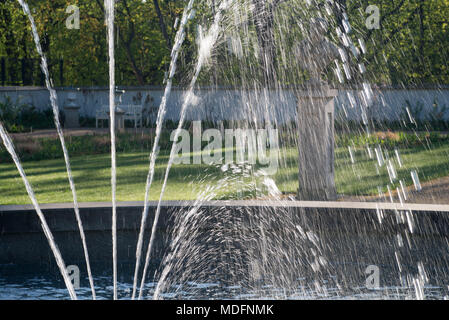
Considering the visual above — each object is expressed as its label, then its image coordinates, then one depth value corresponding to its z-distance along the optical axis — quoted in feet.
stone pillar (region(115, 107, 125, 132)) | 62.85
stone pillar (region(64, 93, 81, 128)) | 73.36
